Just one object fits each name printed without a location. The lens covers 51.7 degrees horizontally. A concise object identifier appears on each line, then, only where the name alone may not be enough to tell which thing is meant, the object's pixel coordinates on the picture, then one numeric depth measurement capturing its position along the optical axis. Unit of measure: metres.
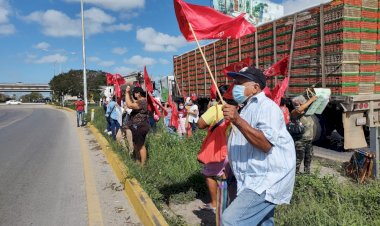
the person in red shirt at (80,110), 20.19
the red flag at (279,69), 6.00
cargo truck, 7.85
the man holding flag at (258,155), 2.56
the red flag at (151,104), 7.81
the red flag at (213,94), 4.77
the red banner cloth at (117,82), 10.31
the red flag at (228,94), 3.89
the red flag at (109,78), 11.22
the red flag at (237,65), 5.01
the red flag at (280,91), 5.41
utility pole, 29.52
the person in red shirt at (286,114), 6.12
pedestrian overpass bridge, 125.86
